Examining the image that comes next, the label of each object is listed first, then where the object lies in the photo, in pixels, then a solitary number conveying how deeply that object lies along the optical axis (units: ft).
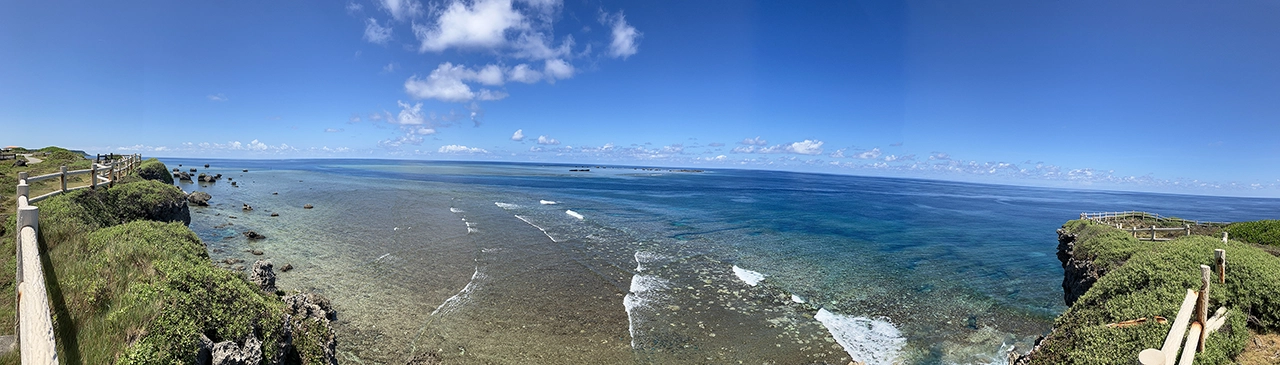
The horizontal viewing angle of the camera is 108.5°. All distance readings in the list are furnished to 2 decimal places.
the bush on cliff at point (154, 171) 125.23
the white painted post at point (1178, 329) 19.33
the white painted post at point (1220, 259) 31.22
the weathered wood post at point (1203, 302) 25.72
